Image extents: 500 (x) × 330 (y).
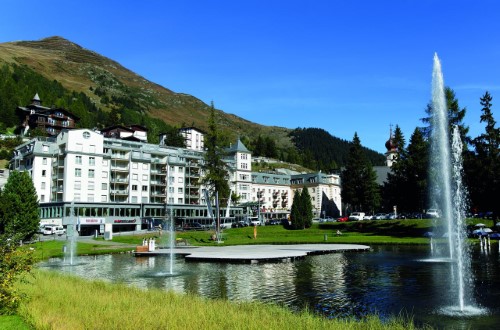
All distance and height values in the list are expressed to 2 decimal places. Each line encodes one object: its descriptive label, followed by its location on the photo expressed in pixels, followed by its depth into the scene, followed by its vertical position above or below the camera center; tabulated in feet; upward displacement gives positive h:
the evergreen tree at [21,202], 228.43 +3.35
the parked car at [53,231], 274.98 -14.28
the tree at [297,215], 298.15 -8.33
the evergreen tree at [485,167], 204.23 +14.93
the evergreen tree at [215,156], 269.85 +29.23
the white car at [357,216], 361.92 -12.16
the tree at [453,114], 227.40 +43.39
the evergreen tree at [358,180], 377.71 +17.88
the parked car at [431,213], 285.02 -8.79
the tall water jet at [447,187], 65.57 +4.38
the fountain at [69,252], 135.49 -16.38
